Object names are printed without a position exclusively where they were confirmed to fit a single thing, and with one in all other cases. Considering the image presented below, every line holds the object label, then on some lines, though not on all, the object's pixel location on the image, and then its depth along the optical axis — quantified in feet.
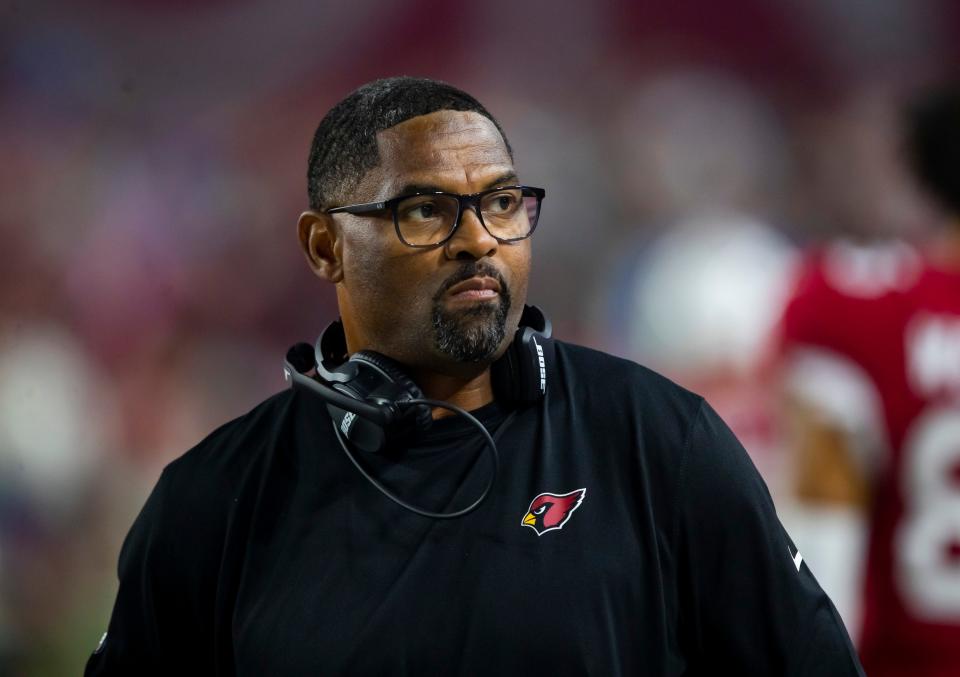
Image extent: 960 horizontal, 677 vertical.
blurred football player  31.80
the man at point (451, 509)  30.16
